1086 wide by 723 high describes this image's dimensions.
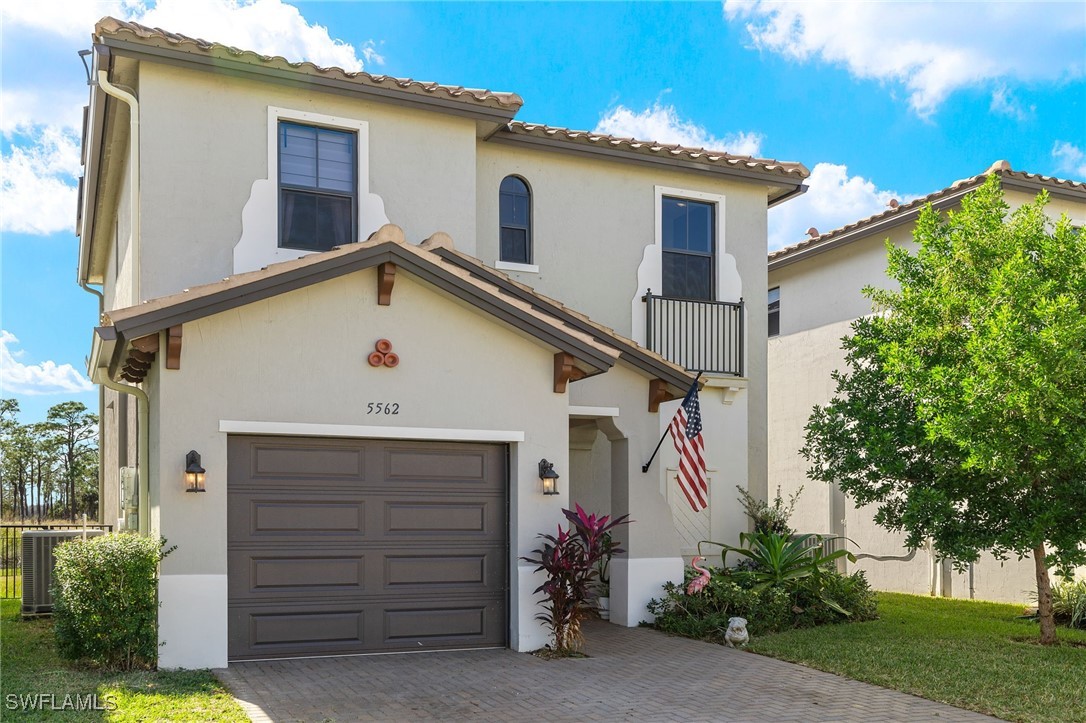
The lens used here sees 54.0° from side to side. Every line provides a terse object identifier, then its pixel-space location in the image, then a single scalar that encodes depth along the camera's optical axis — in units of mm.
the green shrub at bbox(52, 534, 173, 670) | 9641
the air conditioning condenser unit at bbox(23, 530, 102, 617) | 14039
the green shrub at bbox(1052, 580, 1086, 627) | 14031
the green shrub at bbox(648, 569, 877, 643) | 12953
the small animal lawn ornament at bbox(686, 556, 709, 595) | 13156
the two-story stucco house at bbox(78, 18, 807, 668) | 10594
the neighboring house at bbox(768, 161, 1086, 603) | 17562
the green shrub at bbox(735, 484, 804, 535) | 15805
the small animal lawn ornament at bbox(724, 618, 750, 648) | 12320
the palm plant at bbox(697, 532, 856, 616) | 13781
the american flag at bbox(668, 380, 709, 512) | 13102
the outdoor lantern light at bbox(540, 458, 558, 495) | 11727
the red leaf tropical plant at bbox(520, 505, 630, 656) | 11320
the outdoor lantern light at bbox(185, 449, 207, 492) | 10156
